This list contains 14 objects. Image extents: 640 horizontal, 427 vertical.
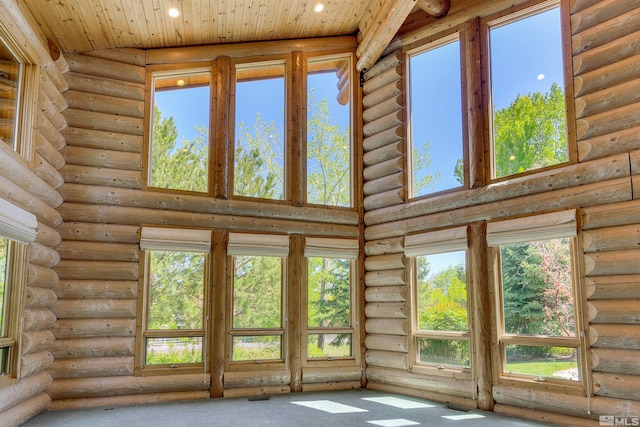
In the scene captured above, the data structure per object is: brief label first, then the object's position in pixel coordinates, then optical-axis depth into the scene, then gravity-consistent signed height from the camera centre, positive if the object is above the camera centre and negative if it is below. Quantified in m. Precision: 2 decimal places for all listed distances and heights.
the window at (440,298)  6.59 -0.20
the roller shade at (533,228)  5.50 +0.63
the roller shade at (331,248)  7.62 +0.56
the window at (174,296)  6.69 -0.16
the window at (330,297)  7.57 -0.20
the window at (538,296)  5.54 -0.16
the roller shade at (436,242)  6.55 +0.56
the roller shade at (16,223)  4.56 +0.60
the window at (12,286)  5.01 -0.01
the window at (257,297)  7.14 -0.19
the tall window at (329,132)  8.02 +2.46
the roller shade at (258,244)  7.13 +0.57
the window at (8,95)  5.15 +2.01
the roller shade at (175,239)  6.68 +0.61
